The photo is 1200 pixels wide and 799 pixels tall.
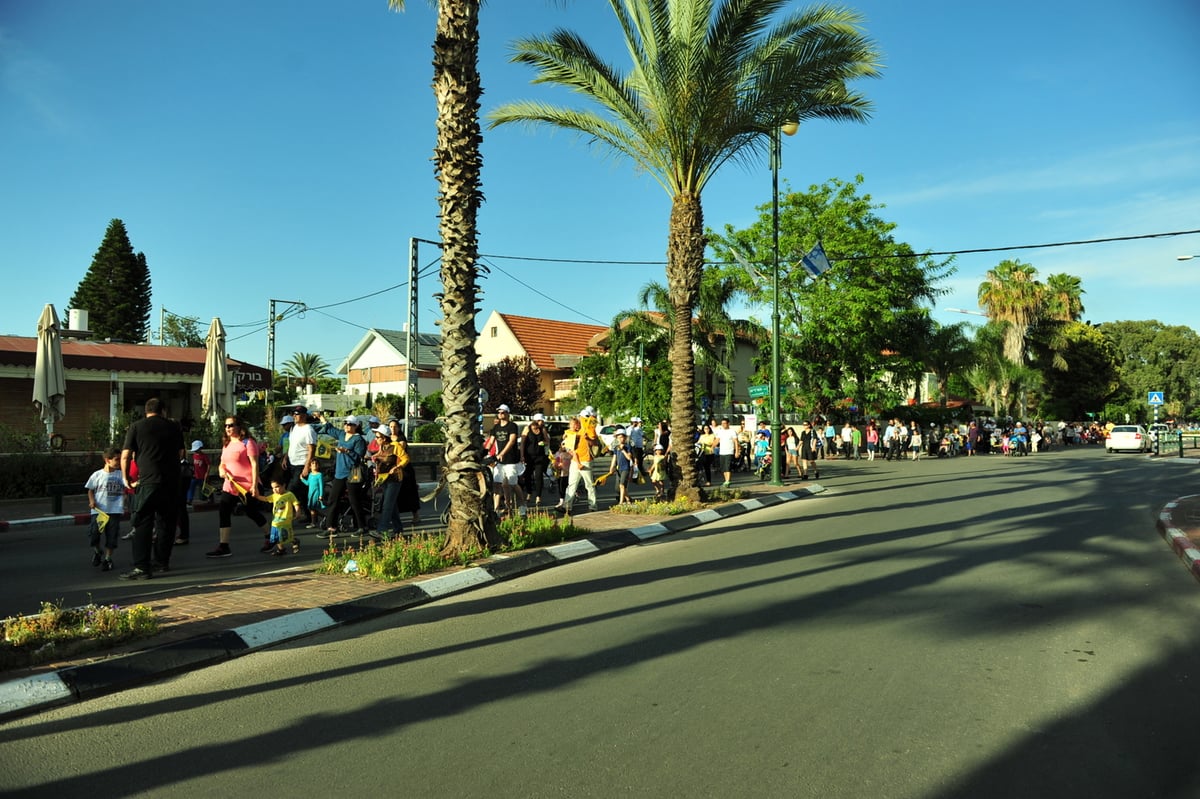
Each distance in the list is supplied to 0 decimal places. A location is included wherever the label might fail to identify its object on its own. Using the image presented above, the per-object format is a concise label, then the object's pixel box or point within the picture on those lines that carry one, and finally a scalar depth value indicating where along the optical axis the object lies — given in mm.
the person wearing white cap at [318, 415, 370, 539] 11445
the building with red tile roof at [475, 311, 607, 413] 52219
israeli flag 22281
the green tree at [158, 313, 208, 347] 51625
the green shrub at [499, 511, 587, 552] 10141
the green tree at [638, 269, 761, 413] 37812
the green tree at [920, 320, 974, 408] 49219
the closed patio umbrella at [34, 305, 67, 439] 17875
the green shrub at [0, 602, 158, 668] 5520
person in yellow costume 14359
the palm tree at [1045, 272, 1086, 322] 65750
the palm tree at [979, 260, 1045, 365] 57500
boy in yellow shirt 10156
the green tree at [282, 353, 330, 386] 88938
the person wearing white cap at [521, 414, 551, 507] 15211
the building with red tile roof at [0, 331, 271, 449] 25533
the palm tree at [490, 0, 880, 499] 14391
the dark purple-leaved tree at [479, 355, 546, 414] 44250
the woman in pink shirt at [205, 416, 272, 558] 10117
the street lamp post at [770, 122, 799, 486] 20766
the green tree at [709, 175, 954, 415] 36438
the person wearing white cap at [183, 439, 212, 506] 12648
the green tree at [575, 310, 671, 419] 37625
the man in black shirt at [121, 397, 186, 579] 8406
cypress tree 53000
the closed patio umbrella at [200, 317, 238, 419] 20828
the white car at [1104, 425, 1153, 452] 44125
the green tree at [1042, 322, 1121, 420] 69625
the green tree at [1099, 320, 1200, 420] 85375
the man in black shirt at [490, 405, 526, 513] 13406
